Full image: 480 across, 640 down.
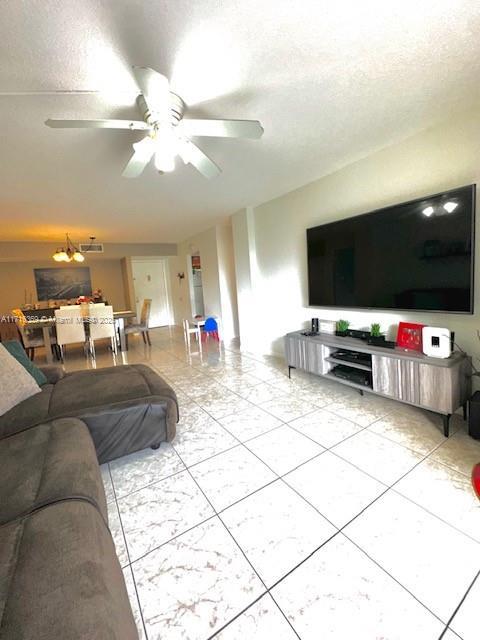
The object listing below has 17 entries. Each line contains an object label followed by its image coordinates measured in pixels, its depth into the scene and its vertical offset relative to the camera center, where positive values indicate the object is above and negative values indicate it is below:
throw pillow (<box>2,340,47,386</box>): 2.29 -0.47
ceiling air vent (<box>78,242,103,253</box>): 5.98 +1.14
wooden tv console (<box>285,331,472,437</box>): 1.96 -0.79
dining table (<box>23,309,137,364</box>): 4.60 -0.37
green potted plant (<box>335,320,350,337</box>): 2.95 -0.49
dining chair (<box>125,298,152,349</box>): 5.55 -0.56
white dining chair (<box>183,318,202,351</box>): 5.39 -0.76
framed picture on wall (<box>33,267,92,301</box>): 6.78 +0.47
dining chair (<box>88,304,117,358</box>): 4.77 -0.42
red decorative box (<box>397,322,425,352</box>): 2.29 -0.51
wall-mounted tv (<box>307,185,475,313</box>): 2.04 +0.19
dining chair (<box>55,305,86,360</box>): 4.54 -0.41
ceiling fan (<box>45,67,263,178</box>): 1.42 +0.93
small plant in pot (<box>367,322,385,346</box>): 2.57 -0.54
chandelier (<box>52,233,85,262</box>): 5.05 +0.86
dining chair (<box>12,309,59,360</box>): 4.51 -0.54
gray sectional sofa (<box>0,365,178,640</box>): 0.63 -0.71
